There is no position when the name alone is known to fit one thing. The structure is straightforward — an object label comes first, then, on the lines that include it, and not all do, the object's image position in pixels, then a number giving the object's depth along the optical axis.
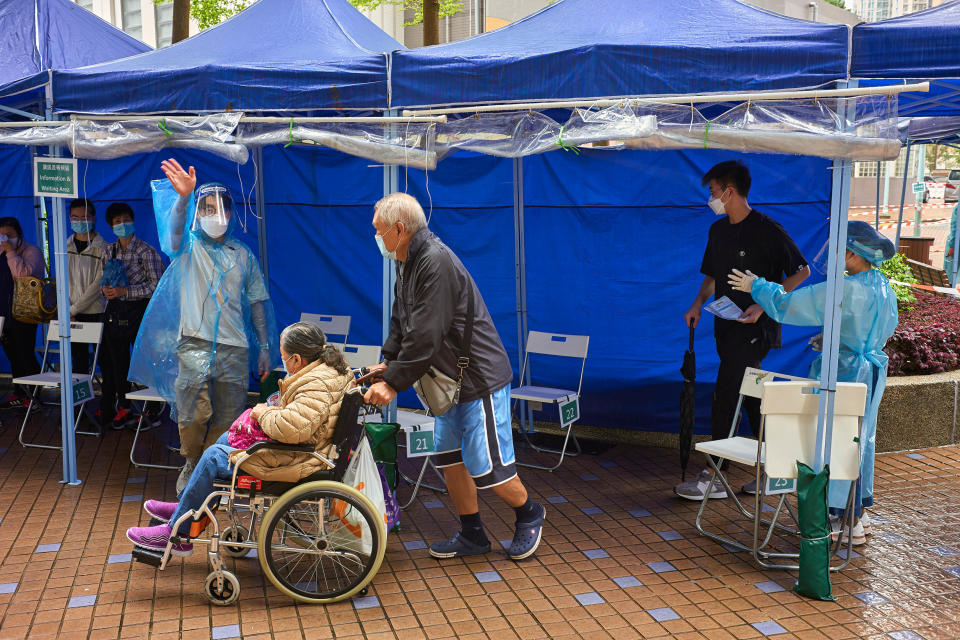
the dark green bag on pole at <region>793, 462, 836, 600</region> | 3.90
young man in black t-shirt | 4.97
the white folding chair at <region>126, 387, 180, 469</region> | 5.77
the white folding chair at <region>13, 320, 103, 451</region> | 6.44
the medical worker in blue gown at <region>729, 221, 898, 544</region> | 4.26
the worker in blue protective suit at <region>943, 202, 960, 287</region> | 12.76
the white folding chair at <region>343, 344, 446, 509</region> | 5.10
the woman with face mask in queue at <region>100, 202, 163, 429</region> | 6.50
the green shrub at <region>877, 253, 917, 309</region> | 10.63
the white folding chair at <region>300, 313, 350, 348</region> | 6.56
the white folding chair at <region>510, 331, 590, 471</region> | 5.87
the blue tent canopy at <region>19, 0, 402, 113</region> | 4.85
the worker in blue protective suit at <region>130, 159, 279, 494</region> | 5.11
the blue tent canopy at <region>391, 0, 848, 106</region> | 4.07
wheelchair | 3.73
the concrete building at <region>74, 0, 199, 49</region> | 20.41
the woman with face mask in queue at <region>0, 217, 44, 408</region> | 7.26
